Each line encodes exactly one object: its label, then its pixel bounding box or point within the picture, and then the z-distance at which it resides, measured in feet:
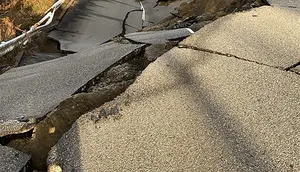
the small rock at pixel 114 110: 9.37
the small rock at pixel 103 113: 9.32
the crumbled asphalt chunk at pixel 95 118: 9.17
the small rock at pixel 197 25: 15.86
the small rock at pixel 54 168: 8.01
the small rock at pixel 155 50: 12.91
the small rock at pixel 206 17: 17.44
